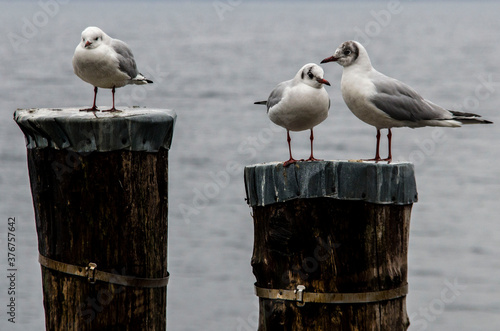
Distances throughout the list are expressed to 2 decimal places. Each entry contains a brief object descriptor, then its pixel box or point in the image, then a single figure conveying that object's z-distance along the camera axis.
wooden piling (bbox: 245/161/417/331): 8.58
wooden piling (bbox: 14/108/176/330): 9.14
